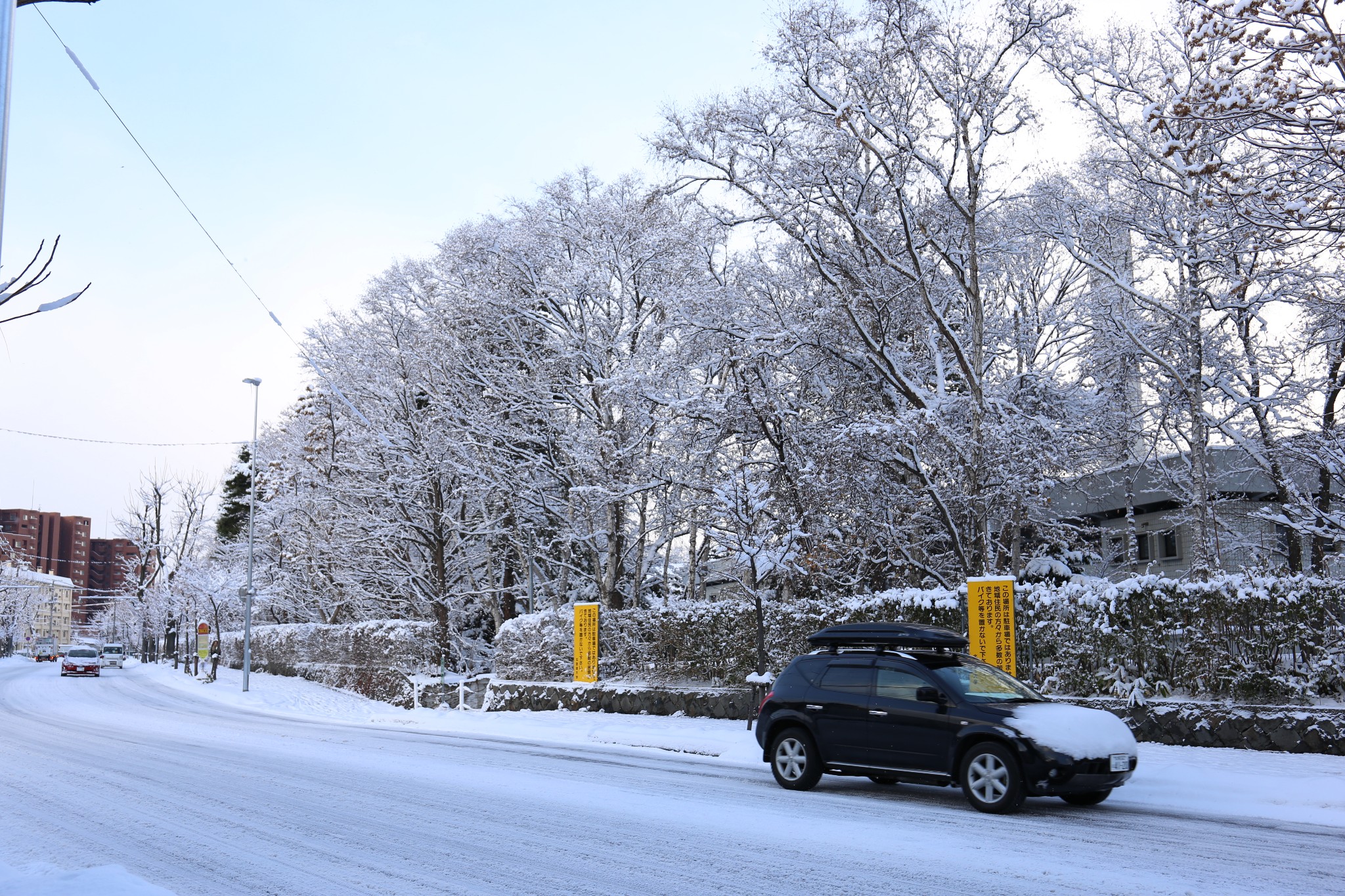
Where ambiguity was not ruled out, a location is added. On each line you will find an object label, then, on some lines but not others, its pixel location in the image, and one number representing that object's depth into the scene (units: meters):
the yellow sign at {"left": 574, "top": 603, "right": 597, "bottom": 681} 22.14
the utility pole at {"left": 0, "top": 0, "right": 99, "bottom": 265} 5.75
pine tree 59.59
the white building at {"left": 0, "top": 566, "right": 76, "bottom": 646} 95.12
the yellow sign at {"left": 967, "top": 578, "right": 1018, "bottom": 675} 14.66
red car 52.12
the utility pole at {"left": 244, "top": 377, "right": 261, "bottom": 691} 35.48
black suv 9.32
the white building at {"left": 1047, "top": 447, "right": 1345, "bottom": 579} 26.15
